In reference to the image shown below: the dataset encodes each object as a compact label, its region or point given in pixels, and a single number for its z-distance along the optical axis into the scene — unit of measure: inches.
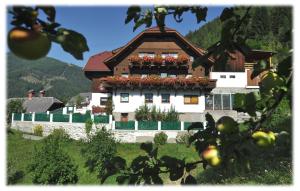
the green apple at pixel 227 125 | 61.7
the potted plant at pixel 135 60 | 1208.8
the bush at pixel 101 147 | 692.1
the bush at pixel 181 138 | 1005.5
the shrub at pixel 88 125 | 1087.9
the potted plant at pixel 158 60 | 1208.8
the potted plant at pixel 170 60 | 1206.1
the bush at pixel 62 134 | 1073.8
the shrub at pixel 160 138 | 989.9
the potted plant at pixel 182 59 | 1199.6
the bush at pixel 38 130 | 1187.9
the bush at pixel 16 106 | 1460.3
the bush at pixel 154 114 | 1122.7
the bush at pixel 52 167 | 582.2
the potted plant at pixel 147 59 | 1207.6
